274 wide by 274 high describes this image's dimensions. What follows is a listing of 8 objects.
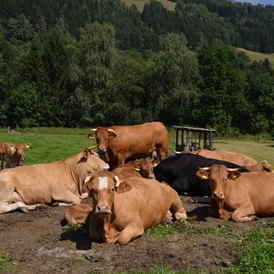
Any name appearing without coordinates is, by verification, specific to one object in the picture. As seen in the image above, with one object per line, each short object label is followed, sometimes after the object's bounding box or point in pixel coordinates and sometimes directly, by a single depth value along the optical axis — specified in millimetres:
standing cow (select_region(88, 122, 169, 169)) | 12297
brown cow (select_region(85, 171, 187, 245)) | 6520
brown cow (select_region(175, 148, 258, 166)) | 14352
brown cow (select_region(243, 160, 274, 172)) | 12295
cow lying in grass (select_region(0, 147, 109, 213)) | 9281
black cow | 11227
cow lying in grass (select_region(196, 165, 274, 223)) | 8555
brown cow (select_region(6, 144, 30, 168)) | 15883
